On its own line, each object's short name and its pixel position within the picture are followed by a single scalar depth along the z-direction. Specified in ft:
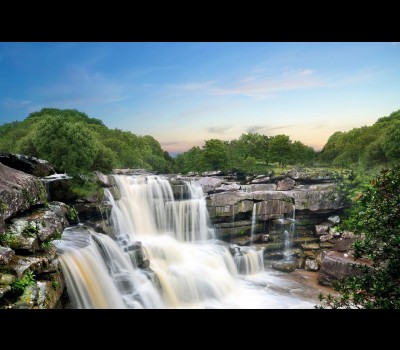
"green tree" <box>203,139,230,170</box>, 73.00
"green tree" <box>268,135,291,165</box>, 81.15
